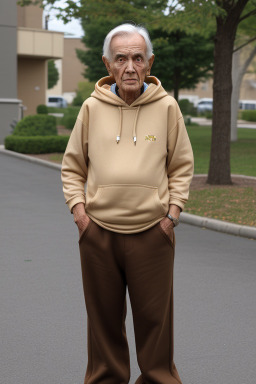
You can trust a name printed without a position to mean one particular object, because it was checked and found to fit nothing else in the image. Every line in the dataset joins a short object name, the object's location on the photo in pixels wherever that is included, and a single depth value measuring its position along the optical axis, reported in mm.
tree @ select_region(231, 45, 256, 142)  29145
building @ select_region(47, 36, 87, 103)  104750
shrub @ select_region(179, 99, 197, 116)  62859
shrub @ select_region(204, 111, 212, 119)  59750
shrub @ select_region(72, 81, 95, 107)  59006
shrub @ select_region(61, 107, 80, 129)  37969
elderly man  3184
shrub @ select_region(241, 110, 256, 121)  59462
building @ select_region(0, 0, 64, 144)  31422
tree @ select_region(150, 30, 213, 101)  35000
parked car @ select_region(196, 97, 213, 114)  73000
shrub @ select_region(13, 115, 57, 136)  24516
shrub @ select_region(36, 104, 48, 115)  39512
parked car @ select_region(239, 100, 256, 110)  90812
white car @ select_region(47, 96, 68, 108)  85156
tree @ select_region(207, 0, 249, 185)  13852
